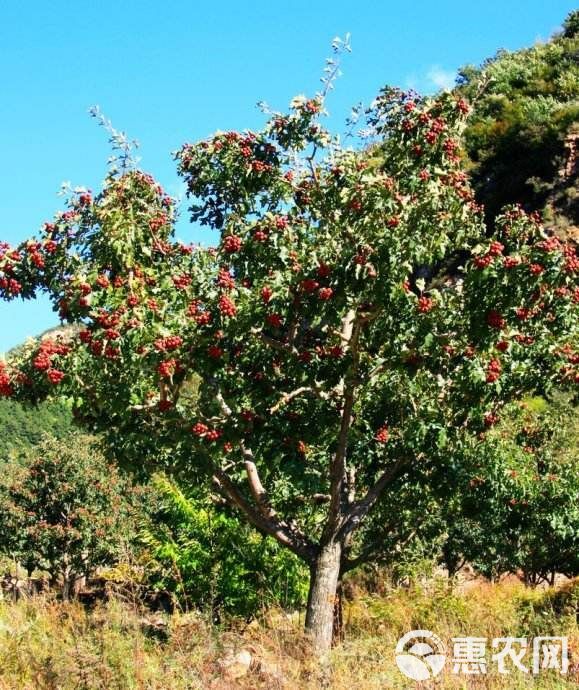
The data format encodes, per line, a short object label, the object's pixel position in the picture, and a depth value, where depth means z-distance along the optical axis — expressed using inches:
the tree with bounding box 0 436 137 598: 947.3
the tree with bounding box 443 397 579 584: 402.9
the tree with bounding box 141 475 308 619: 450.6
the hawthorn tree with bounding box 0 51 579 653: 257.8
